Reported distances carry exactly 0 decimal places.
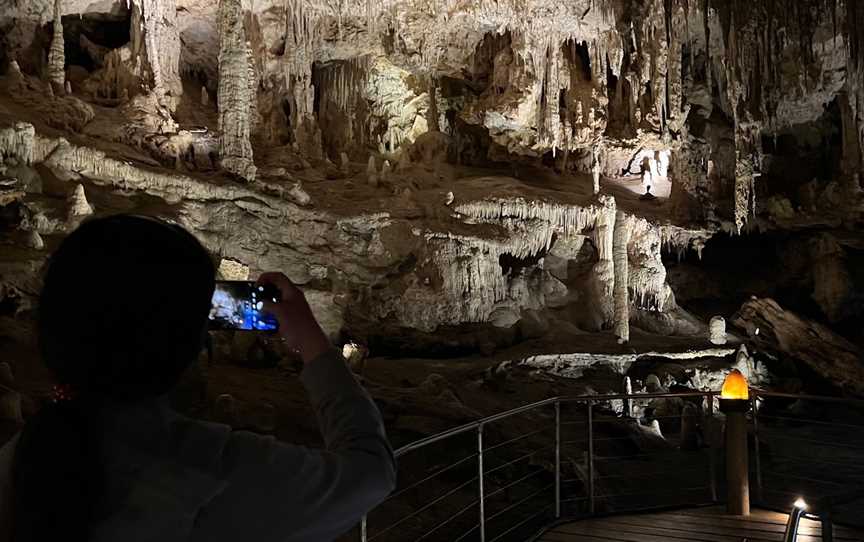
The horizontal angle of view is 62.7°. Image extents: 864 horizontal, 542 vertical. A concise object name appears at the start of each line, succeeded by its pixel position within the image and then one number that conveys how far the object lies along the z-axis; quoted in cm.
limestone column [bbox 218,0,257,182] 1391
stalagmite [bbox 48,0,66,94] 1451
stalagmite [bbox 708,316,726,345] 1704
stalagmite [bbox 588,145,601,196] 1825
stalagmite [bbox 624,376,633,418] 1324
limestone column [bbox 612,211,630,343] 1620
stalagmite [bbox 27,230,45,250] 1022
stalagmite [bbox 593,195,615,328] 1672
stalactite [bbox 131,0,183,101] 1559
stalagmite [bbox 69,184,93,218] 1072
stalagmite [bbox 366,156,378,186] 1598
